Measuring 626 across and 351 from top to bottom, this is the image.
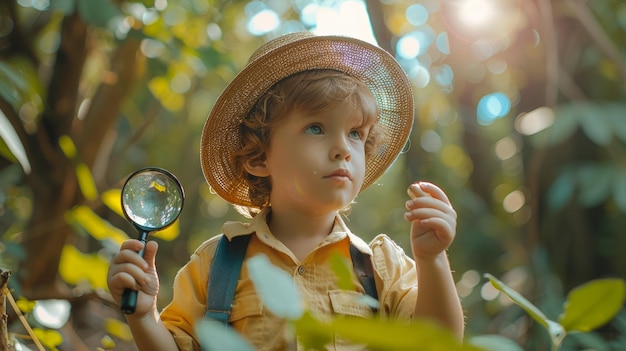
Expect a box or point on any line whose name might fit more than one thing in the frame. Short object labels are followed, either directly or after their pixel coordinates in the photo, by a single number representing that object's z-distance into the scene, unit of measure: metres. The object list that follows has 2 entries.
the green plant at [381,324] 0.43
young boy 1.34
